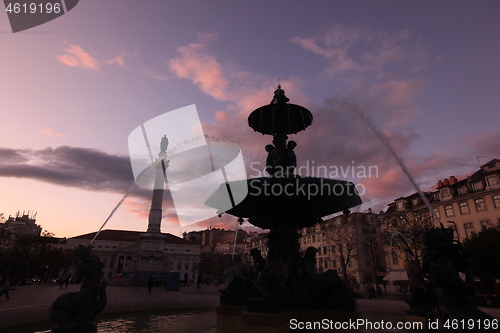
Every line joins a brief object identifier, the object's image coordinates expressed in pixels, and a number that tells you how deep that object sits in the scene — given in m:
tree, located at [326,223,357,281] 53.72
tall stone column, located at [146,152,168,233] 57.99
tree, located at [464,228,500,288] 25.02
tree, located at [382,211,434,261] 30.73
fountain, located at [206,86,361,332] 7.03
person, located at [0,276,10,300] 15.06
